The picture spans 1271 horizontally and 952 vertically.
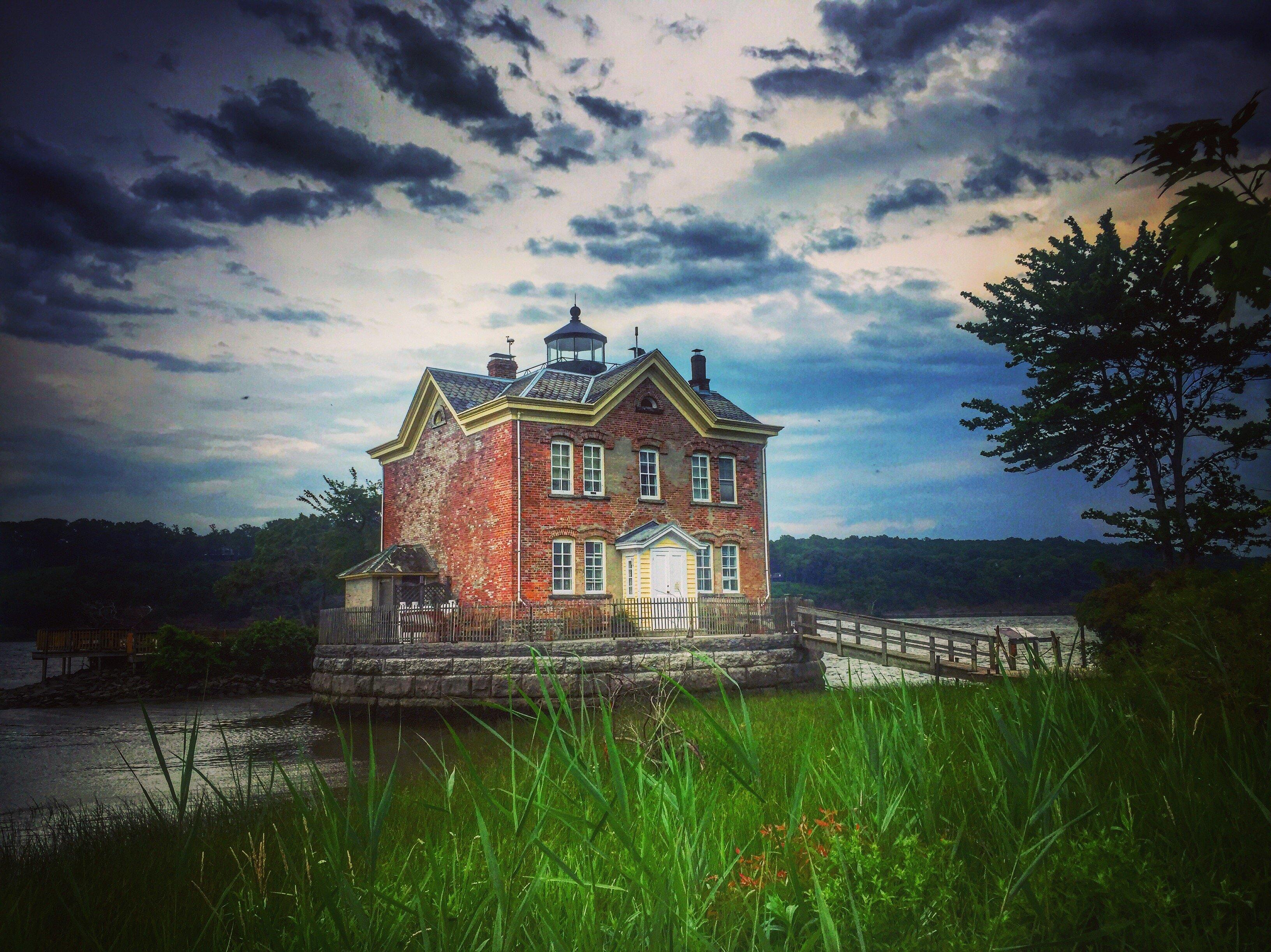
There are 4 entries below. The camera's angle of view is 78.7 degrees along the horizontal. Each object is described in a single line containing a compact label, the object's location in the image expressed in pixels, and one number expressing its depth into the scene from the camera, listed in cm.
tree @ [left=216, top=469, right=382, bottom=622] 4347
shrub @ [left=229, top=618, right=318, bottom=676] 3019
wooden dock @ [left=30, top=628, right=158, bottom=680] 3005
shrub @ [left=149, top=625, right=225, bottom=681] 2853
